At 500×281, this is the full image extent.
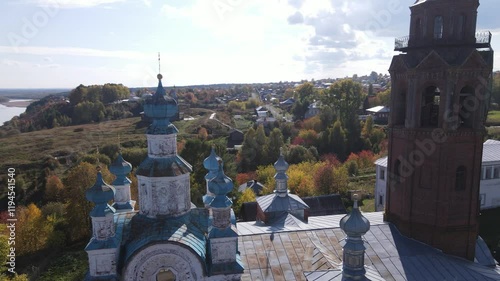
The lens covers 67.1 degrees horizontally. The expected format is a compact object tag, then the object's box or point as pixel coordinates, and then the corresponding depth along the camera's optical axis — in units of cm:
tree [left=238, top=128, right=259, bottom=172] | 4800
